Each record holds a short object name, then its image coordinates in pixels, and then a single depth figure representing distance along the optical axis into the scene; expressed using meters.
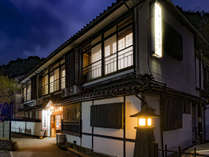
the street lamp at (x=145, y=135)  7.46
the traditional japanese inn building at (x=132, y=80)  9.73
